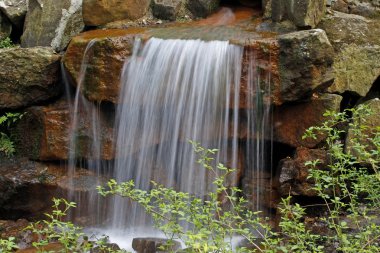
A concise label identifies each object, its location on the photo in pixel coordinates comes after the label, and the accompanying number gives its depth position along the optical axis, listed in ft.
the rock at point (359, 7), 23.63
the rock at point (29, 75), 23.09
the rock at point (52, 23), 26.99
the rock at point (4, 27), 28.92
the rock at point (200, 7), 26.81
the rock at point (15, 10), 28.96
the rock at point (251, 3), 27.04
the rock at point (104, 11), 25.82
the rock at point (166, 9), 26.50
